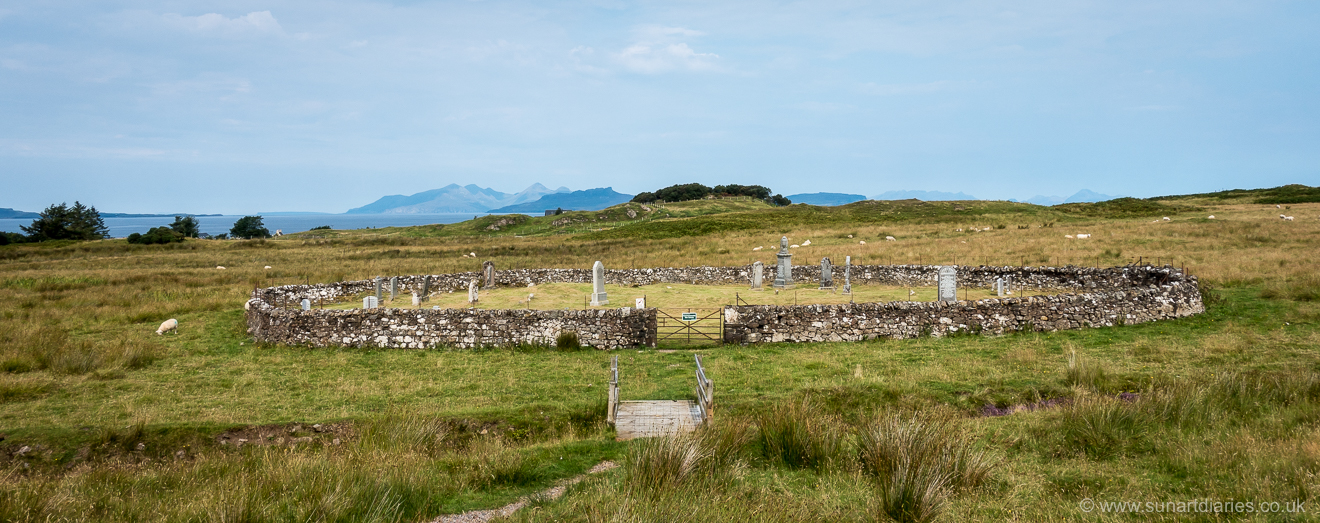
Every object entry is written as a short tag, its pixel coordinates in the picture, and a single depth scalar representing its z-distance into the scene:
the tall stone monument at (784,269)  27.78
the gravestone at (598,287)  24.20
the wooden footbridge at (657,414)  9.97
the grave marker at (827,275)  27.59
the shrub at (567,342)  17.20
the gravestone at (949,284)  21.62
